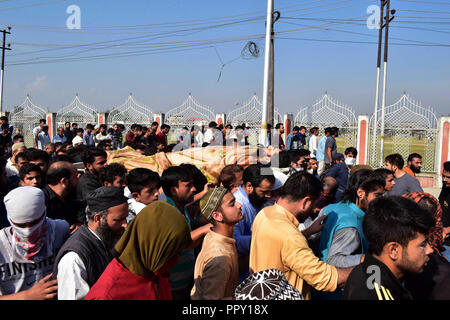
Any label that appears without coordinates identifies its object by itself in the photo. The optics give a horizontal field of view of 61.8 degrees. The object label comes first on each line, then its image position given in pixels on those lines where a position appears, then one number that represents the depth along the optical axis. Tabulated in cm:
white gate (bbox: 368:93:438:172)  1440
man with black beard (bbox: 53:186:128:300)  214
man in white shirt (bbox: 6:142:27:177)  541
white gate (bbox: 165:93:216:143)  1731
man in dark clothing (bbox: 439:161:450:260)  439
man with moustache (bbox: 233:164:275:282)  379
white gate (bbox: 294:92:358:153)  1603
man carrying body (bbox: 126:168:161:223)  373
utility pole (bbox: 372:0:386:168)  1560
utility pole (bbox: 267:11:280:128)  1595
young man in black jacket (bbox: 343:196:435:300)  183
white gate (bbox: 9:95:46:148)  2023
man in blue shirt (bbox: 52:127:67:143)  1264
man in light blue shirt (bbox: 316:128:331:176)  1076
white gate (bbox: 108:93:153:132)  1778
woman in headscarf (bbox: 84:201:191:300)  188
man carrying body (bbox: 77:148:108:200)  474
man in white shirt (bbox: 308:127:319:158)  1325
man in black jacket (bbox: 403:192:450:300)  203
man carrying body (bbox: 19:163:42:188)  390
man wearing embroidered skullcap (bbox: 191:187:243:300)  244
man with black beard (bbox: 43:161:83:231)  362
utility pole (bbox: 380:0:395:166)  1545
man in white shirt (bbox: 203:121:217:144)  1188
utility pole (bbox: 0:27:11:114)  2326
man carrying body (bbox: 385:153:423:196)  538
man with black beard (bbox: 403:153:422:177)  619
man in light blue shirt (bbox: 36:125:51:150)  1259
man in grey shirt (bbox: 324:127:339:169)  1054
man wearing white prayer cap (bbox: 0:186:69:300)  247
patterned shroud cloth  622
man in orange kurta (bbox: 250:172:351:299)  235
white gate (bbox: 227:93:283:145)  1706
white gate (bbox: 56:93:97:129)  1862
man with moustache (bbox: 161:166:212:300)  365
